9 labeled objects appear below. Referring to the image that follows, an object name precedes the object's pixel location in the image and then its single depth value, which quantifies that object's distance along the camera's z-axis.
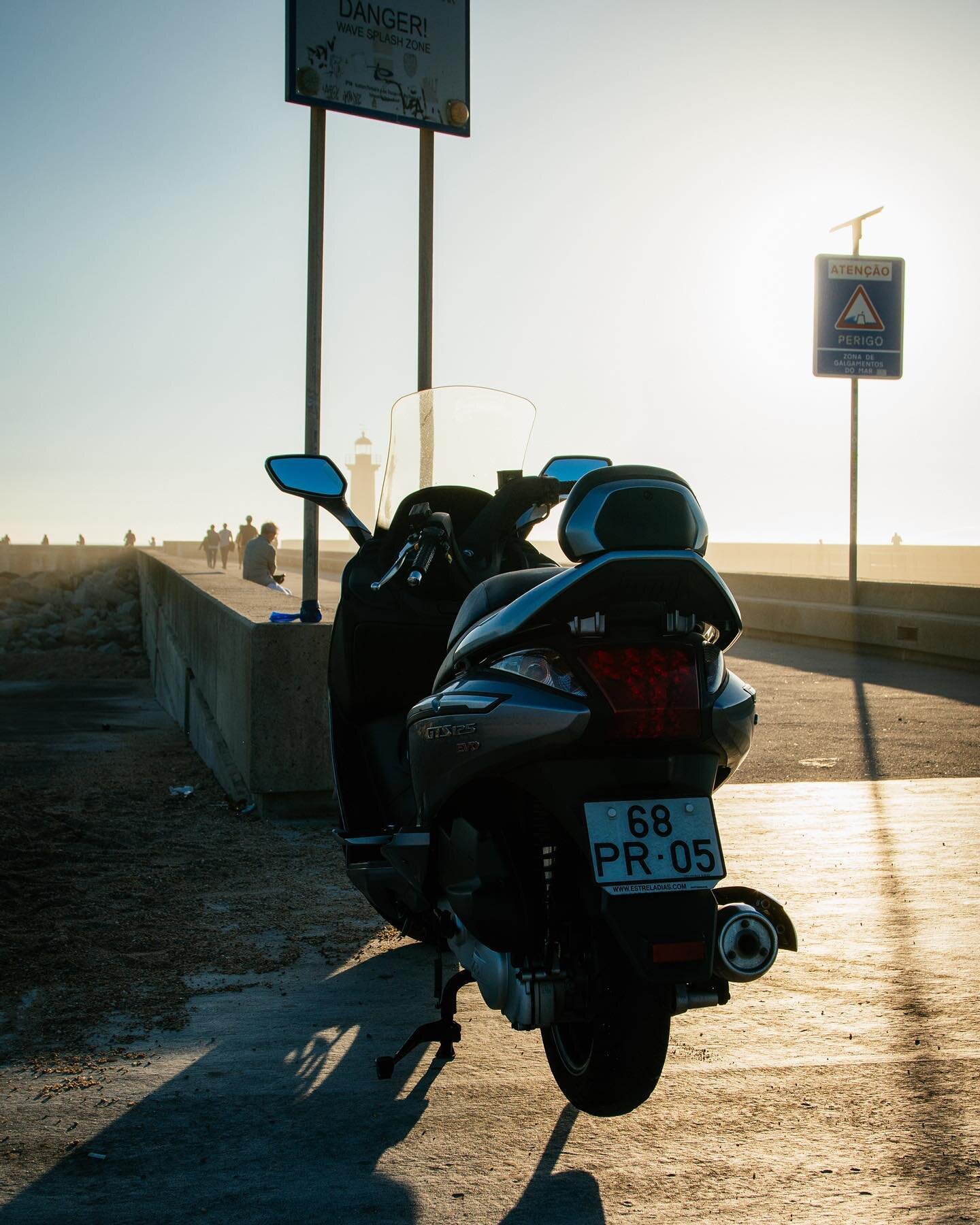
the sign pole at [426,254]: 7.28
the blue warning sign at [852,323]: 16.64
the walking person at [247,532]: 34.78
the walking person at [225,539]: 45.72
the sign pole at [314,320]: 7.13
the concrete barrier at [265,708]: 6.03
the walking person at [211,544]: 46.75
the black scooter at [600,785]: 2.45
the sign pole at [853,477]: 16.97
